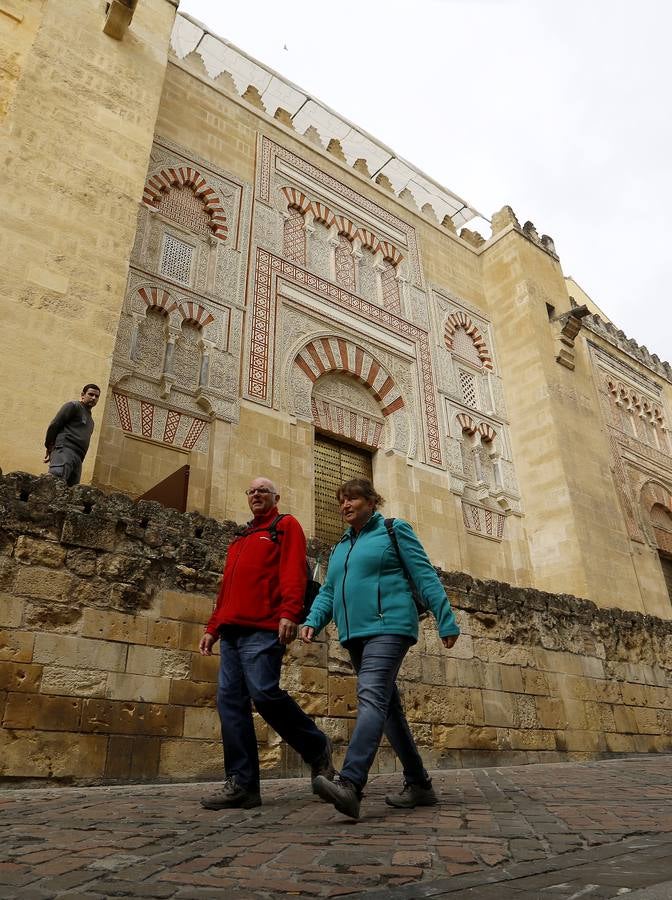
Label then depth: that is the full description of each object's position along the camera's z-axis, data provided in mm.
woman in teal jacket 2479
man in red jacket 2600
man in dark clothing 4828
